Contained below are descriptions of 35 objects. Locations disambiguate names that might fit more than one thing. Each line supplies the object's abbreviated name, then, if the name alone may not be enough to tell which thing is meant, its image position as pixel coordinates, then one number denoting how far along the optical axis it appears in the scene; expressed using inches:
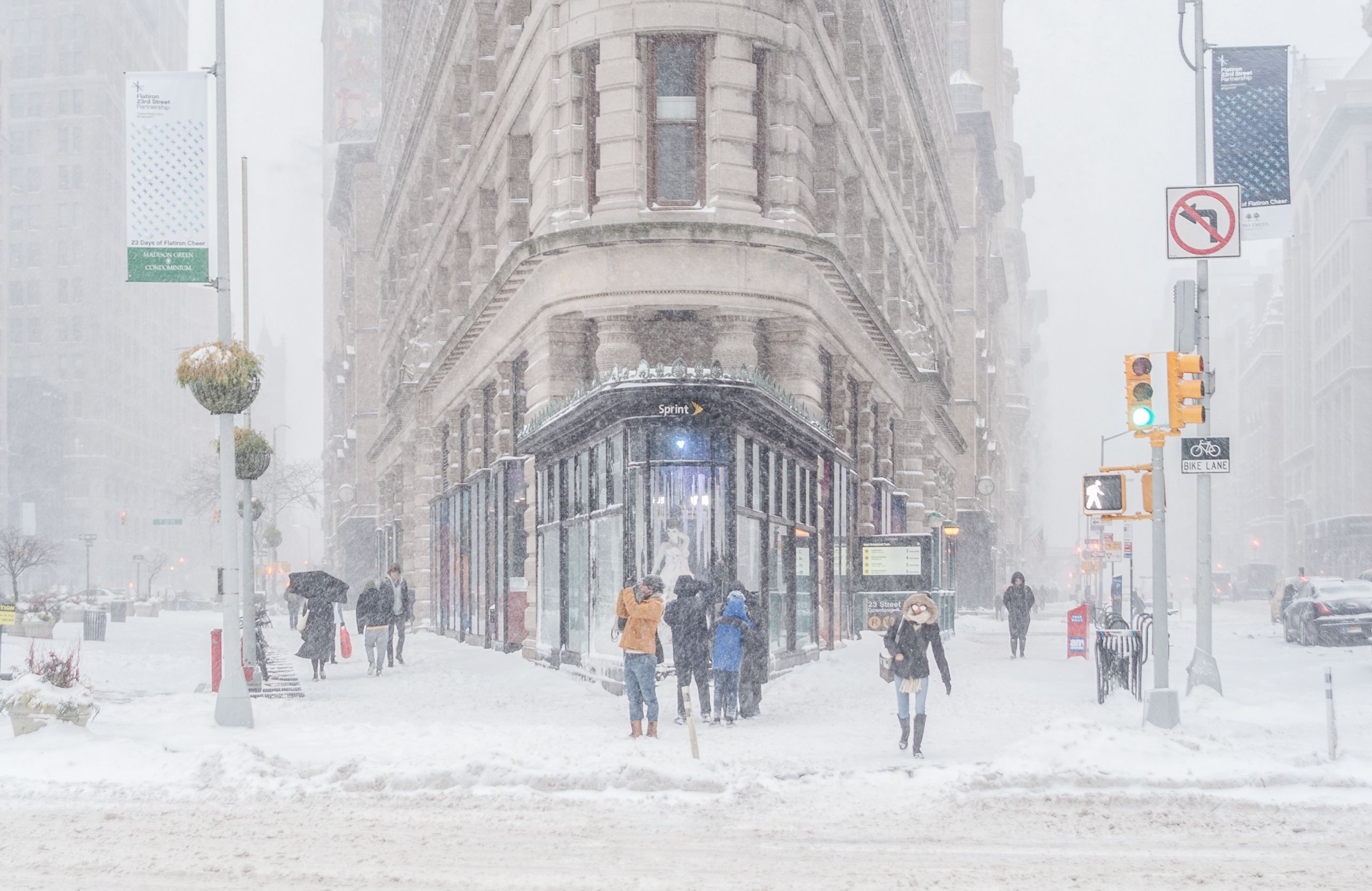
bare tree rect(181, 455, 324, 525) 3763.8
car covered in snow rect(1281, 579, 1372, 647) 1330.0
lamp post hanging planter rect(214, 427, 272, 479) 1023.0
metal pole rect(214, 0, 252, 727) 669.9
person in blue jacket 691.4
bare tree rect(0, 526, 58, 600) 2183.8
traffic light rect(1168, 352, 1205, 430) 663.1
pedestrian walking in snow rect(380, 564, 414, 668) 1072.2
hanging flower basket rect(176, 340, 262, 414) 718.5
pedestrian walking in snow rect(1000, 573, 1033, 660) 1264.8
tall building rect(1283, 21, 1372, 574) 5221.5
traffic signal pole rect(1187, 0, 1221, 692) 796.0
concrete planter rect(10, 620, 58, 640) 1393.9
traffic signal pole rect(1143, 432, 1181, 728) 653.3
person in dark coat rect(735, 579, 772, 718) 719.7
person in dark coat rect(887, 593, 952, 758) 596.1
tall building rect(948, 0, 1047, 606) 2834.6
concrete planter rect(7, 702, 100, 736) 609.3
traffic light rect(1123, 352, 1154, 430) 658.8
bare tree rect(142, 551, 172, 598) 5287.4
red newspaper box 1210.6
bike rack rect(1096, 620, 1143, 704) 796.6
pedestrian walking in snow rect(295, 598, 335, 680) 1007.6
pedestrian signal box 709.3
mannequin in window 824.9
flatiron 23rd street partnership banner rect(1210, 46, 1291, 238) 882.1
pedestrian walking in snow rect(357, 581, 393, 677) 1029.2
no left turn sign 749.3
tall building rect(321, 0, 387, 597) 2800.2
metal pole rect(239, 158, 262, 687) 930.1
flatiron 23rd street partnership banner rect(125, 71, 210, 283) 701.3
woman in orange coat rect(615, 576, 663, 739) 631.8
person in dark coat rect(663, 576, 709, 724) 698.8
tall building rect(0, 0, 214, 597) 6117.1
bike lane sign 744.3
